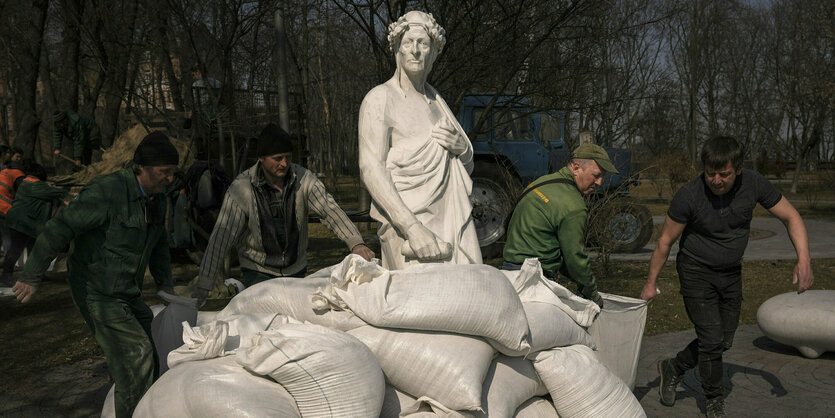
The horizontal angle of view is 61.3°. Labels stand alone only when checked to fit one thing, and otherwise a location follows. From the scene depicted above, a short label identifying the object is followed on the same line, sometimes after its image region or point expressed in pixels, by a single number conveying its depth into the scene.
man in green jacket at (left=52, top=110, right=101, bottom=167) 10.98
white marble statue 3.27
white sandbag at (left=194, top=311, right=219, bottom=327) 3.46
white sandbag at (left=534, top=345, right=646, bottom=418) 3.05
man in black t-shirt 4.02
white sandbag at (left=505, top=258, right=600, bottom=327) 3.30
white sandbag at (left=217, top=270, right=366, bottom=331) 3.05
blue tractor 10.69
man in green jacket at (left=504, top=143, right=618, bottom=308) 3.73
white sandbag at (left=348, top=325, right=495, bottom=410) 2.67
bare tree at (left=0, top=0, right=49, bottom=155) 12.65
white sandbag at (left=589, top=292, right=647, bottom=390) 3.79
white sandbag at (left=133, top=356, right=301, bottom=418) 2.26
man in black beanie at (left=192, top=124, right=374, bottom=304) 3.89
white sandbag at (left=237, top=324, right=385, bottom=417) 2.37
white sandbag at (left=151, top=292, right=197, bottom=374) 3.44
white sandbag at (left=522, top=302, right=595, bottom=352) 3.08
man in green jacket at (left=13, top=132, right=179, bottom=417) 3.10
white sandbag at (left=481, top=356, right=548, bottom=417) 2.88
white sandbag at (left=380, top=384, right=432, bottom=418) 2.74
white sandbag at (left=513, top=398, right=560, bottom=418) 3.10
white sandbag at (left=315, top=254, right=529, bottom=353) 2.77
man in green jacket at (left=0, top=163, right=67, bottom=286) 8.21
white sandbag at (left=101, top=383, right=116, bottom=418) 3.17
